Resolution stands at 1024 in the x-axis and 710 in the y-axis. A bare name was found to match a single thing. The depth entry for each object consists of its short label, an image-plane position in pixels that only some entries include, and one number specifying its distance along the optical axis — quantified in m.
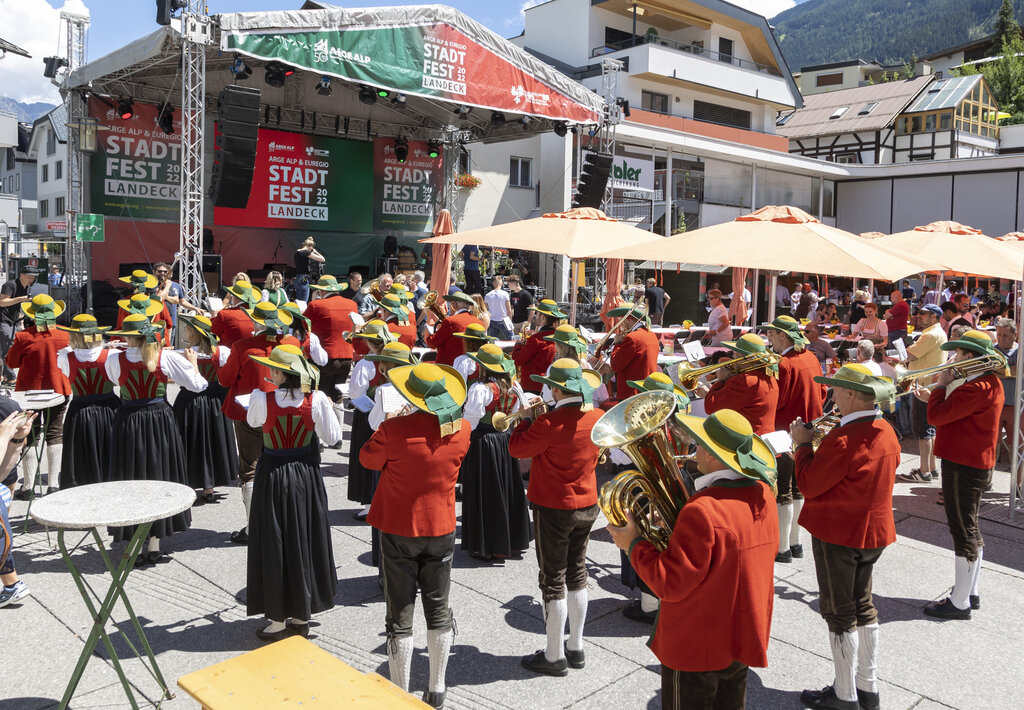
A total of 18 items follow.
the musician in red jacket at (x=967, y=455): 5.30
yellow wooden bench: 2.70
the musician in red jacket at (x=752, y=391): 5.73
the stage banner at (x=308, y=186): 19.41
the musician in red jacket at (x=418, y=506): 3.93
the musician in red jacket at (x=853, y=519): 4.07
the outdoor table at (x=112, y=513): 3.33
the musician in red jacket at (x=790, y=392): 6.28
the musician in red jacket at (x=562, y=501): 4.39
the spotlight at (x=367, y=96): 16.61
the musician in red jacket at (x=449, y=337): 7.73
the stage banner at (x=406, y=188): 21.59
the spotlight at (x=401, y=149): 21.27
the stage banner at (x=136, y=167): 16.75
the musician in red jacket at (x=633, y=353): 7.12
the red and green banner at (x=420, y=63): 12.98
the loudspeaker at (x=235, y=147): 13.59
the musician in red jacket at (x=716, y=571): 2.89
